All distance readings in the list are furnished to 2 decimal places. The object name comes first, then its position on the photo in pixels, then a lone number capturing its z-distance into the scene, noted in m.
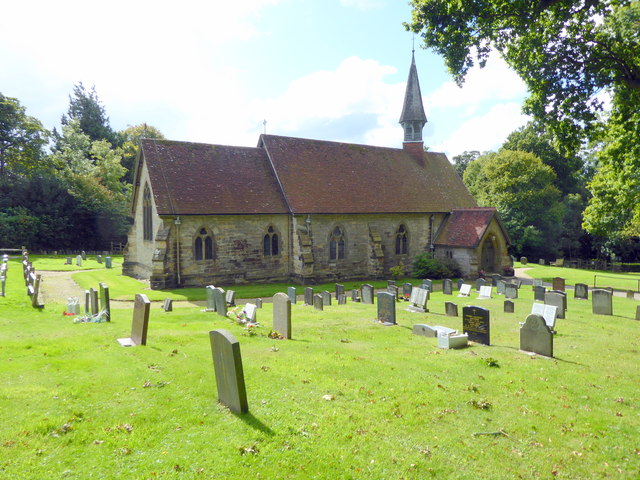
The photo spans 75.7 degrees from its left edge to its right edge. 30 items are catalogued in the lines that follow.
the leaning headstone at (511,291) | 21.81
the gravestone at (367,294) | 20.12
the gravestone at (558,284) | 23.78
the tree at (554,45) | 12.08
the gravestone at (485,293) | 21.66
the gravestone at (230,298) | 17.73
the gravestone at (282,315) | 11.73
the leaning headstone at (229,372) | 6.55
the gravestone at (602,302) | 17.06
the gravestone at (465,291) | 22.38
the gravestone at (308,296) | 19.58
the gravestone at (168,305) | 17.30
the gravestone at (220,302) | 15.37
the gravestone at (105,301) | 13.51
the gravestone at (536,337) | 10.45
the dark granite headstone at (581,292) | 22.30
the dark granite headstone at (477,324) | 11.72
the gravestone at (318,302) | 17.88
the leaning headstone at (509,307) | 17.42
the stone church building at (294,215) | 24.53
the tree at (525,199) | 44.91
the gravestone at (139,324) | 10.14
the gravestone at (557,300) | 16.17
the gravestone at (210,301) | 16.75
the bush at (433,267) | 29.97
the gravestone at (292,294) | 19.94
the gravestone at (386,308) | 14.41
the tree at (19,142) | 45.06
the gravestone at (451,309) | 16.06
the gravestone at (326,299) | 19.86
